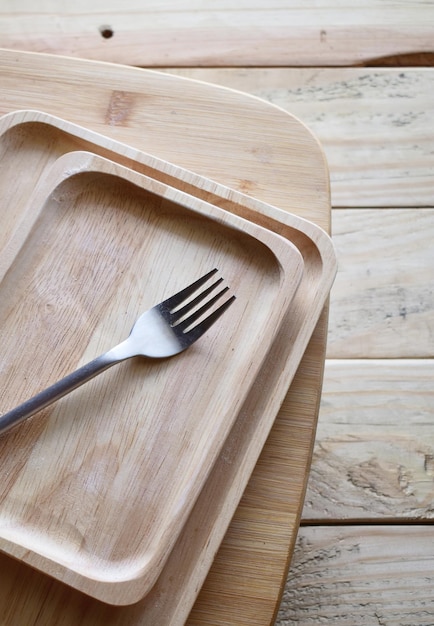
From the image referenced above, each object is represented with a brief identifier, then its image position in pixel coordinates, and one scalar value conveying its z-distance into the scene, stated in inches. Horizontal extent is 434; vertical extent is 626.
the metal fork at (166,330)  23.1
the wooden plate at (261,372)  22.4
